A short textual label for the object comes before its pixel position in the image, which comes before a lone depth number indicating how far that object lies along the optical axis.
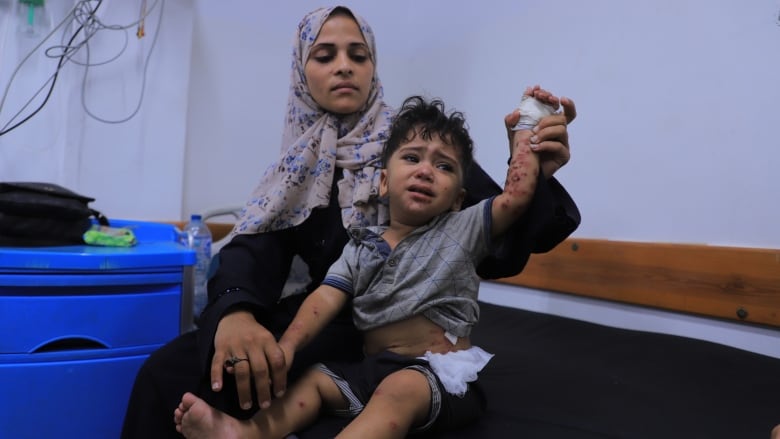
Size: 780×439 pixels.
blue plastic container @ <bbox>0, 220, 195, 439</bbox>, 1.11
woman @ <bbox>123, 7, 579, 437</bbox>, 0.80
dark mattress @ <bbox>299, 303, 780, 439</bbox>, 0.83
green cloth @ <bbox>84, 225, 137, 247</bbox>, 1.32
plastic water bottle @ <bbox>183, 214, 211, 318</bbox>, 1.78
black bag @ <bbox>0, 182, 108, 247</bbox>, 1.20
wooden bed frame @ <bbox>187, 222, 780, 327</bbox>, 1.26
